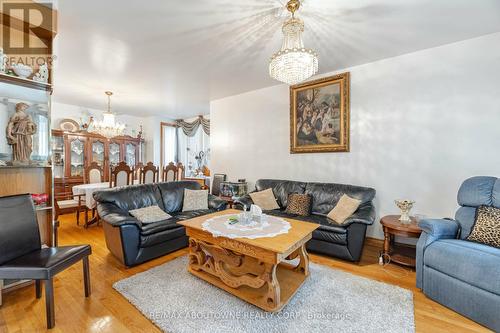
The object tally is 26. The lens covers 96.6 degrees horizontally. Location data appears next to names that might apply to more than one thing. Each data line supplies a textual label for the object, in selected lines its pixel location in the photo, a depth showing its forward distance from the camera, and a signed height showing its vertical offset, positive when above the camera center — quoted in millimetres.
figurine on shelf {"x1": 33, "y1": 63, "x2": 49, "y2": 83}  2186 +941
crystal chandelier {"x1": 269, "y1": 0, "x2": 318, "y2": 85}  1980 +981
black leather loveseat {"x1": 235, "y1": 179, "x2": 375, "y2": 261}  2629 -638
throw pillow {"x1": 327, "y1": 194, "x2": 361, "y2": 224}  2879 -568
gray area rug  1662 -1175
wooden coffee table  1794 -921
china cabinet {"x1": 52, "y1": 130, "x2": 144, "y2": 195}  5066 +371
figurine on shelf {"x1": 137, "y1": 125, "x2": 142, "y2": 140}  6616 +1001
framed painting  3553 +868
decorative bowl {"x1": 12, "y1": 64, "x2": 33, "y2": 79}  2050 +928
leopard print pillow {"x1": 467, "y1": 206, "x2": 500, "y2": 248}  1927 -555
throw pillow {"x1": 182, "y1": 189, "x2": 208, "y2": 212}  3636 -538
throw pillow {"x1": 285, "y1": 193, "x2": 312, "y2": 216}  3318 -575
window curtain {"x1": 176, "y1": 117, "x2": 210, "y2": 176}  6774 +807
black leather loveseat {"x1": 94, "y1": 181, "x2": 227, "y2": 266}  2531 -692
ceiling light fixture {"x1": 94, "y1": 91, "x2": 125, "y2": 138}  4578 +874
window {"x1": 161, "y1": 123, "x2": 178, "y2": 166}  7098 +797
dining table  3879 -440
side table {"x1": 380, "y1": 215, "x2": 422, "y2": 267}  2387 -790
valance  6527 +1304
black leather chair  1595 -690
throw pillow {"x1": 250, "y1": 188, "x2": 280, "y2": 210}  3639 -539
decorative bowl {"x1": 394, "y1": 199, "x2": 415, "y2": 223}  2611 -509
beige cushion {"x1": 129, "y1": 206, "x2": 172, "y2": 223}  2914 -625
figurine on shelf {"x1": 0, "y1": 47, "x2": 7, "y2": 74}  1962 +956
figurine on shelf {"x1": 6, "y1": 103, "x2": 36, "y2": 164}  2102 +340
